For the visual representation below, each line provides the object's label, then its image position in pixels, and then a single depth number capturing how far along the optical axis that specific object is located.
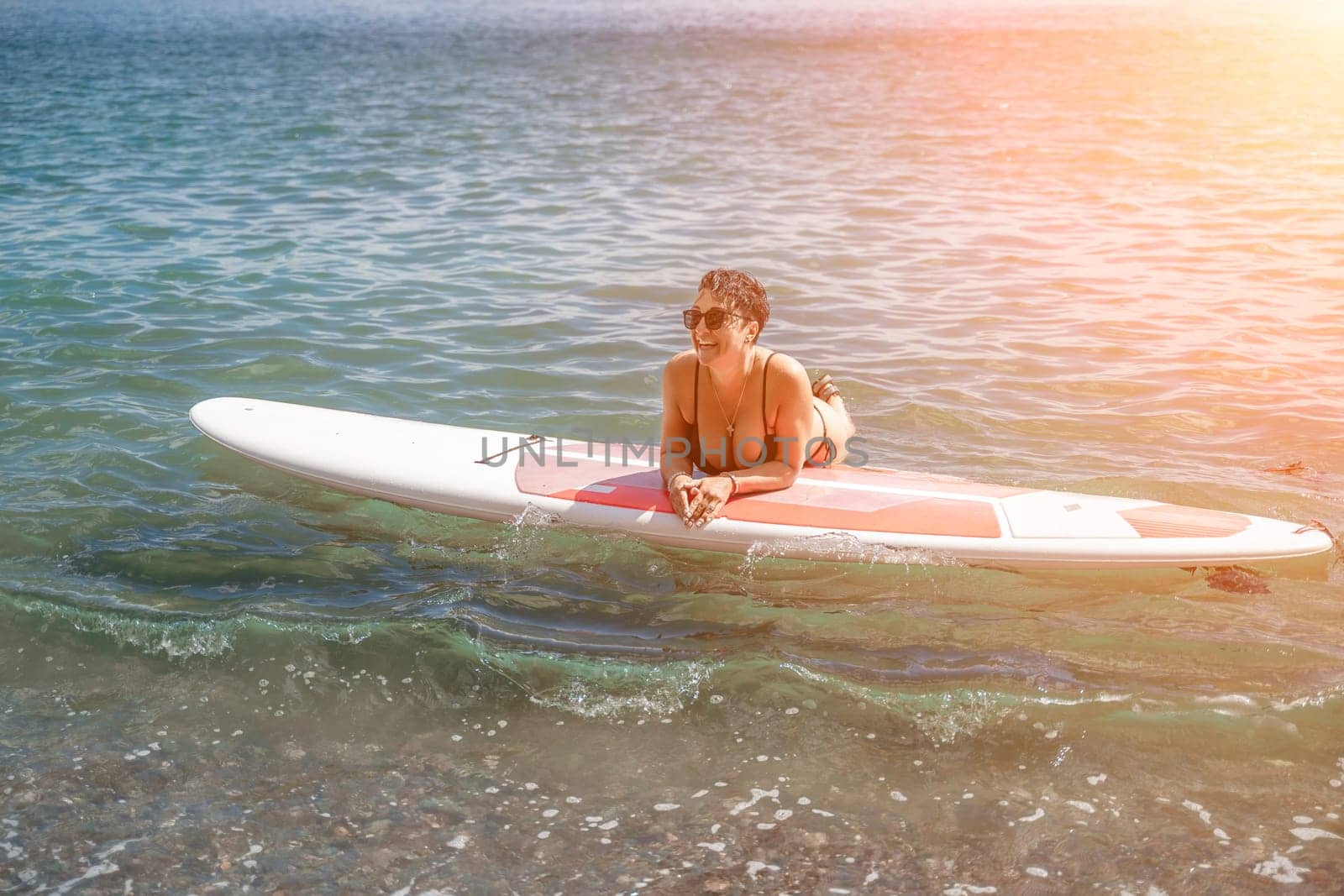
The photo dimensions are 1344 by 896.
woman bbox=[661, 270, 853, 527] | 4.49
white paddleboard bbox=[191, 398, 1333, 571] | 4.73
